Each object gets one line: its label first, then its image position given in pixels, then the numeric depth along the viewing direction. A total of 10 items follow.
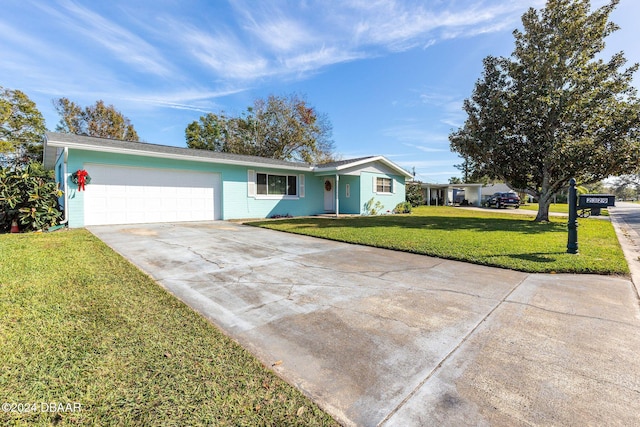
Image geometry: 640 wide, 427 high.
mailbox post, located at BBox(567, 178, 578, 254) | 6.08
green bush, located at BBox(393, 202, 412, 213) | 19.27
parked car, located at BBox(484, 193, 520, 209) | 29.64
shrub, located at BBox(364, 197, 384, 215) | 17.34
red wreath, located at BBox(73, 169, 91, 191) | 9.77
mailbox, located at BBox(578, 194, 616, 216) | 5.89
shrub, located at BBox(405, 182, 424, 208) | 24.94
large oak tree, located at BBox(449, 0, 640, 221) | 11.06
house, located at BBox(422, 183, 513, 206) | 33.50
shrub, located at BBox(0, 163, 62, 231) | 8.58
